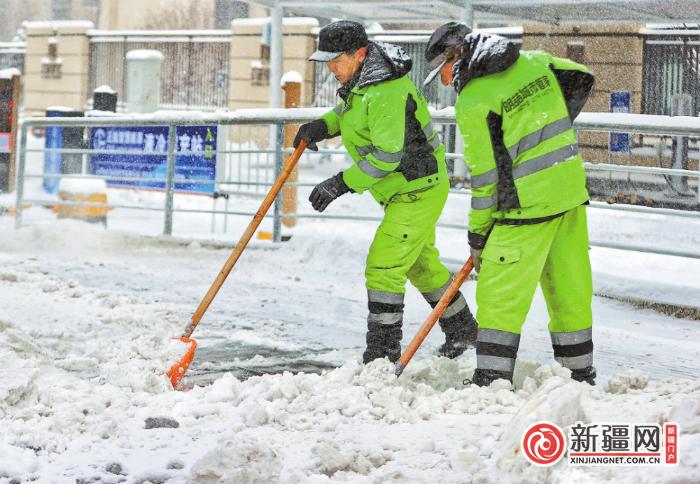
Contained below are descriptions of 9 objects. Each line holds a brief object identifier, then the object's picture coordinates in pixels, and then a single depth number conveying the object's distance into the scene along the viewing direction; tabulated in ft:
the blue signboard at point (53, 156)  43.70
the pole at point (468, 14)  45.52
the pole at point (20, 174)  36.55
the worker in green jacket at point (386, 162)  16.56
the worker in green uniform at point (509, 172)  14.34
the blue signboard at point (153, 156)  34.86
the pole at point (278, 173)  31.73
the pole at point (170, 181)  34.50
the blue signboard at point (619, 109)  51.83
